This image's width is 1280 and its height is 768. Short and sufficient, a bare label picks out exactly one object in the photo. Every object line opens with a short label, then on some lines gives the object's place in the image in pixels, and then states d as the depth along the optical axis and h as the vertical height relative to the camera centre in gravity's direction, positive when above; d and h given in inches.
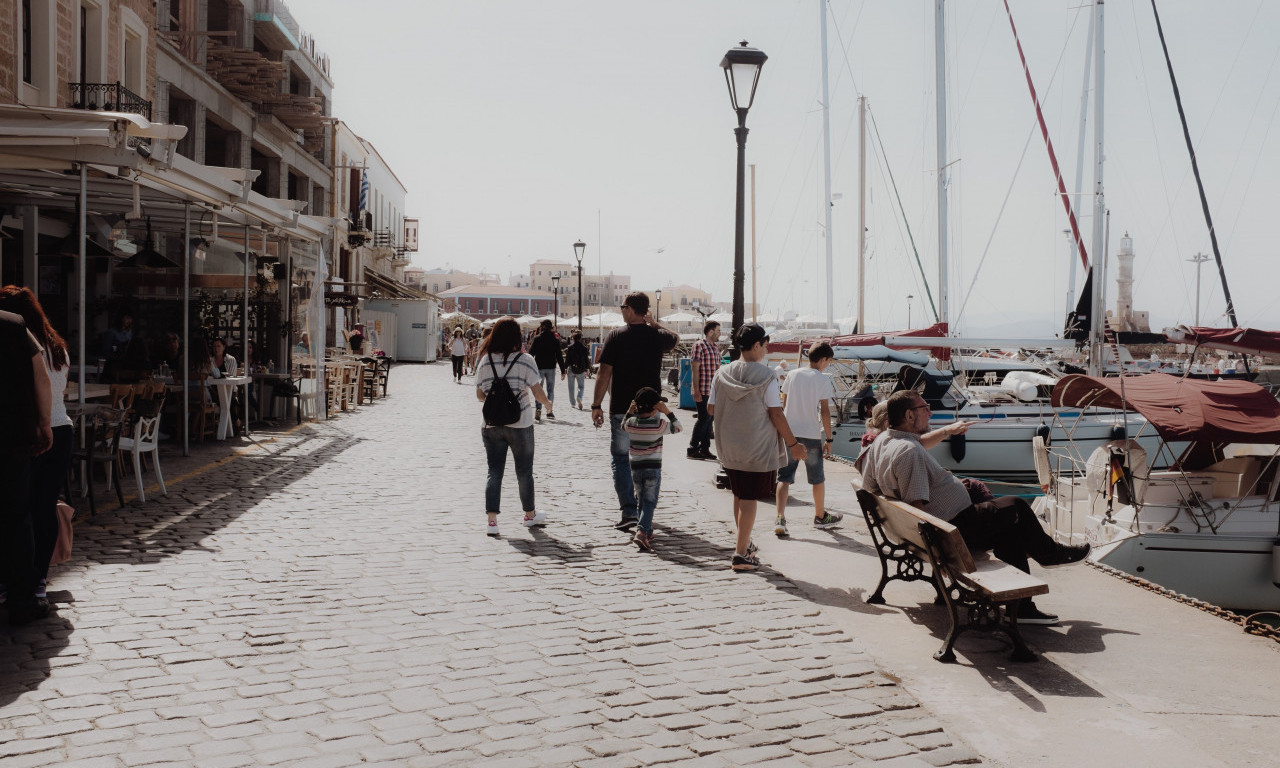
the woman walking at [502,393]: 323.9 -16.6
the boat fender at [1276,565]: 370.3 -76.4
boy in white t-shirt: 360.8 -22.7
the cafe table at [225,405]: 561.0 -37.5
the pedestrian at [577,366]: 894.4 -19.8
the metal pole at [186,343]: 468.4 -2.6
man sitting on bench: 233.8 -35.6
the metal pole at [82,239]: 355.3 +34.0
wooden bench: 204.4 -47.4
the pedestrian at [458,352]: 1264.8 -12.9
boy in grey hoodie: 276.7 -24.0
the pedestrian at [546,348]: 735.1 -3.7
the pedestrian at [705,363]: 497.7 -8.7
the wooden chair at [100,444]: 323.6 -35.8
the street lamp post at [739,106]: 448.1 +107.6
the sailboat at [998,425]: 675.4 -50.1
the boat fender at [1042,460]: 421.1 -45.6
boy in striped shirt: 310.3 -31.8
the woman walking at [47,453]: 223.3 -26.6
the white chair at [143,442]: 357.7 -37.7
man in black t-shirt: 330.0 -5.7
